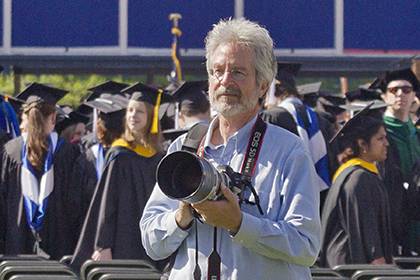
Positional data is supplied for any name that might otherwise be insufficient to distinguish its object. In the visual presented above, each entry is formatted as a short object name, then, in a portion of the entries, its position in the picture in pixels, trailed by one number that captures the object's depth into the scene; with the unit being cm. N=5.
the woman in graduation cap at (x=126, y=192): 1923
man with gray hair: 898
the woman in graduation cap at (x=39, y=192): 2112
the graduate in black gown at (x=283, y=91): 1969
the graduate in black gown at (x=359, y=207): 1800
